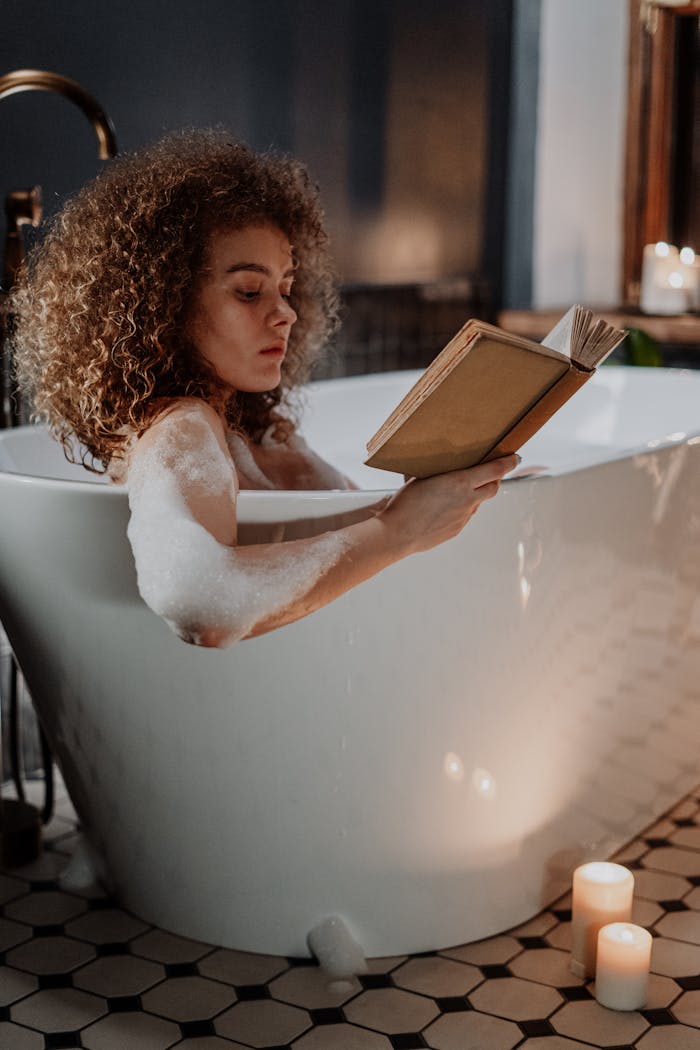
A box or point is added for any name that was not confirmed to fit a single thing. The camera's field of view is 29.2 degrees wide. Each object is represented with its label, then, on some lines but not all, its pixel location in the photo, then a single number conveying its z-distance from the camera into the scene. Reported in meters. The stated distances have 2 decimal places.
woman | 1.31
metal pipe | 2.02
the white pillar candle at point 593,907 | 1.75
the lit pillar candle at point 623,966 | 1.67
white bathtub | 1.64
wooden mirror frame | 3.90
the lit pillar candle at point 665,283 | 3.73
